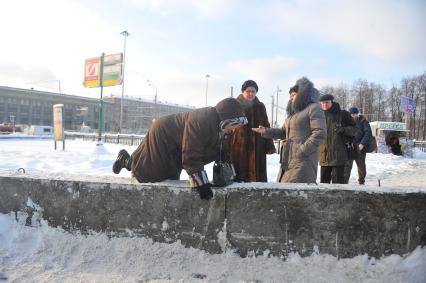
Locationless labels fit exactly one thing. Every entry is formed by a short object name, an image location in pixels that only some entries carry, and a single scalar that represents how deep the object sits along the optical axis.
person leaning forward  3.27
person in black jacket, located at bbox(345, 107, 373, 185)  7.68
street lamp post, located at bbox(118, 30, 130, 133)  46.17
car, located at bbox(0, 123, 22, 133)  52.23
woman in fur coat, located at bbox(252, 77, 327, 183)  4.04
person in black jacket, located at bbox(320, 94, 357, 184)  5.46
